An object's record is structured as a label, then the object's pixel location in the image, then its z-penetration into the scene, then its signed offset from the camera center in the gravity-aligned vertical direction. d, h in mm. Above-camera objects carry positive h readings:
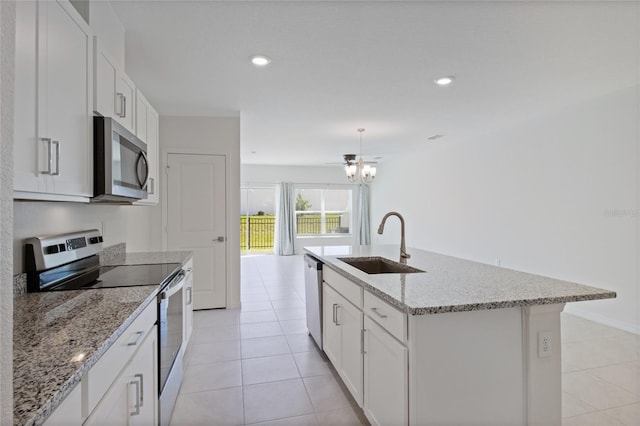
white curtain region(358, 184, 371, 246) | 9523 +8
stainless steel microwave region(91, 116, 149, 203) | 1631 +282
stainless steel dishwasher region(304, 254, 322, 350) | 2686 -684
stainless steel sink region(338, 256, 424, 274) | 2554 -382
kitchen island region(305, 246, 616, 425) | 1344 -575
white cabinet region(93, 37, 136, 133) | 1652 +702
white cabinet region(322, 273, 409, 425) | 1409 -708
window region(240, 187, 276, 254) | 9188 -109
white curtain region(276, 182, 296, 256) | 8945 -185
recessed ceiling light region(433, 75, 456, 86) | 3106 +1293
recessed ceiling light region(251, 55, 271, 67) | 2670 +1271
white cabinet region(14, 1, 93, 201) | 1095 +425
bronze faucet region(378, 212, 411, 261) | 2450 -247
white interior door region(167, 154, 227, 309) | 4086 -36
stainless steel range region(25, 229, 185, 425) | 1586 -350
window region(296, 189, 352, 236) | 9438 +121
